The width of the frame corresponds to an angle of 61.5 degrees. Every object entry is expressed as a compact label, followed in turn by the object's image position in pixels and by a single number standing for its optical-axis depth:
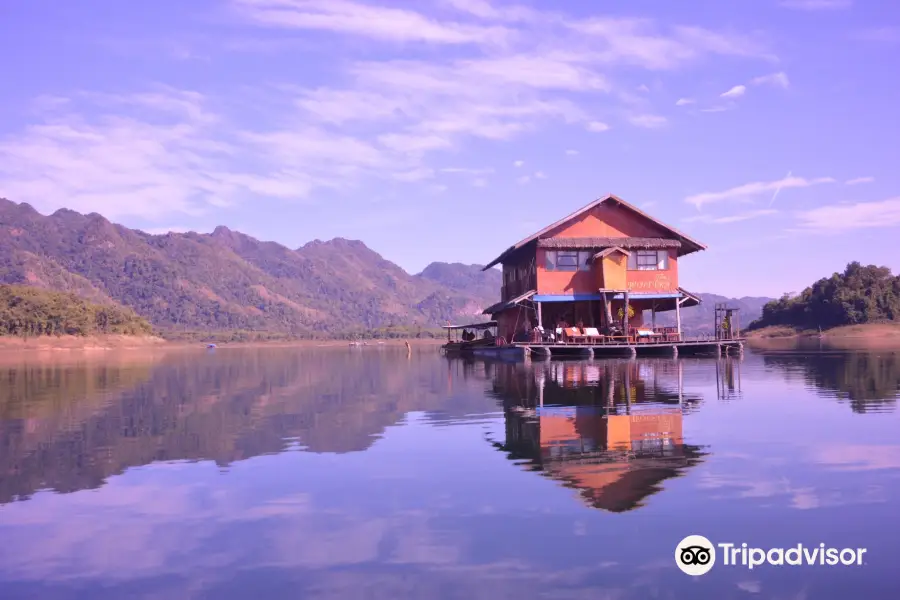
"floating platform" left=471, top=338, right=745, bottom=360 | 42.31
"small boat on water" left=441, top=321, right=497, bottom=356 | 58.08
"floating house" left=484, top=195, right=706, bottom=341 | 46.03
